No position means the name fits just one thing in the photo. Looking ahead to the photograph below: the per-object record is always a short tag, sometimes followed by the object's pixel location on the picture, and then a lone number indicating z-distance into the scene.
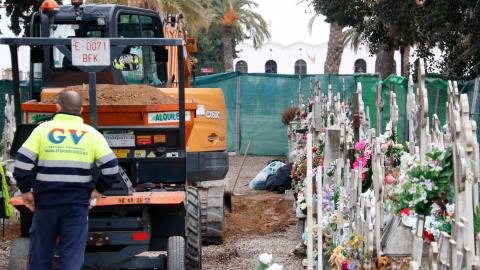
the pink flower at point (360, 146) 13.65
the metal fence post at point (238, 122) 41.19
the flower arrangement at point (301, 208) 16.34
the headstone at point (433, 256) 7.55
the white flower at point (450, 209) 9.05
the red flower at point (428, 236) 9.05
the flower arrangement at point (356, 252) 10.14
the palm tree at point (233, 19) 72.56
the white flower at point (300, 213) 16.56
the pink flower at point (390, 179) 11.00
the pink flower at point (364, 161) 12.84
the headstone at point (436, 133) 10.24
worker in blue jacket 10.54
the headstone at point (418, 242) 8.14
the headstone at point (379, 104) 14.87
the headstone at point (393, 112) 14.09
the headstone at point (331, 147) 14.94
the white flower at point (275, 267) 8.85
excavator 12.48
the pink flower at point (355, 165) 12.25
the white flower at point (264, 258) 9.30
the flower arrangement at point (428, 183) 8.56
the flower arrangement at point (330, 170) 15.21
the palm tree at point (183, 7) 49.66
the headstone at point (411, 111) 11.48
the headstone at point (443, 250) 7.96
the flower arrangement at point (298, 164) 20.70
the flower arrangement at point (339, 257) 10.42
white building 126.62
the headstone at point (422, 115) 9.38
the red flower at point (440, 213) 9.21
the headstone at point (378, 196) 9.85
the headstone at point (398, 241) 9.52
